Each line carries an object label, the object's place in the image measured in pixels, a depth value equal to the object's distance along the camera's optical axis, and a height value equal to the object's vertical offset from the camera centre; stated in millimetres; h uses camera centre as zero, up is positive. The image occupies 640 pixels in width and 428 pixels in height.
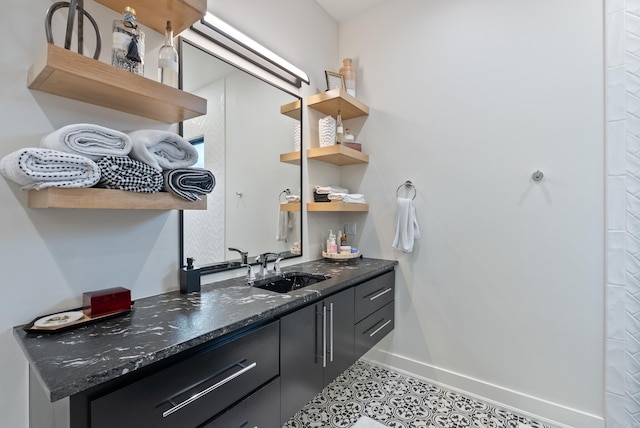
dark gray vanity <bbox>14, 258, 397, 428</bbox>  766 -492
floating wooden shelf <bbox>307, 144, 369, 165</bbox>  2209 +428
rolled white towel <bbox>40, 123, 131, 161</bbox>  922 +231
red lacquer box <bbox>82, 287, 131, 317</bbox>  1083 -341
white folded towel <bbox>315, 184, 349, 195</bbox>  2328 +156
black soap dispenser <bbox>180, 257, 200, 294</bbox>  1442 -335
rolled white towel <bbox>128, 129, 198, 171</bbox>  1099 +245
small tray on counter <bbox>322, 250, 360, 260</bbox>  2285 -361
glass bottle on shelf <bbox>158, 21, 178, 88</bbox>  1231 +628
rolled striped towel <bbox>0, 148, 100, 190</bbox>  850 +130
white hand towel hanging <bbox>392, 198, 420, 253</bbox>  2209 -136
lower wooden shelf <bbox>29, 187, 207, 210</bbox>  918 +42
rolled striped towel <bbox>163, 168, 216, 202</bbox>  1194 +121
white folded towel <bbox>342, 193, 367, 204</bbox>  2297 +88
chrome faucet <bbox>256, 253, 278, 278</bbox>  1863 -333
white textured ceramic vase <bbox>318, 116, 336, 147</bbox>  2309 +617
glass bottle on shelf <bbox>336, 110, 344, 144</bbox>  2407 +641
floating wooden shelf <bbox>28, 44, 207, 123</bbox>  934 +446
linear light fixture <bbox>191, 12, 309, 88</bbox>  1624 +1011
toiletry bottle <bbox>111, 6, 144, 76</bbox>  1100 +630
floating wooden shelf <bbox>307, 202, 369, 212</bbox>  2217 +26
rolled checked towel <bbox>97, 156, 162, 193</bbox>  1014 +131
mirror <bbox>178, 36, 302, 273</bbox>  1582 +308
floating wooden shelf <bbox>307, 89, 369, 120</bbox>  2207 +831
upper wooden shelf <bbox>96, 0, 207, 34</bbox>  1195 +845
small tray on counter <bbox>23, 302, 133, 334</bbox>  959 -378
